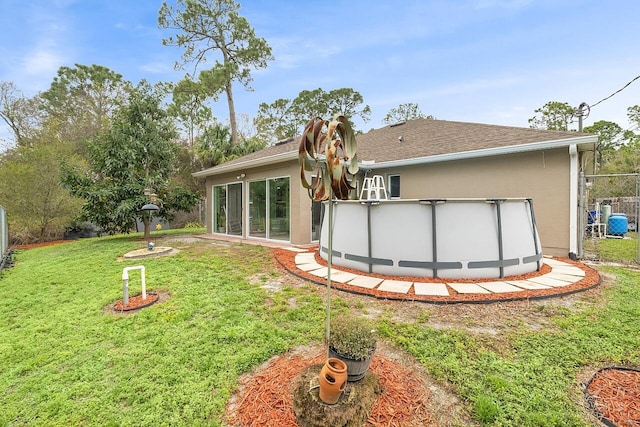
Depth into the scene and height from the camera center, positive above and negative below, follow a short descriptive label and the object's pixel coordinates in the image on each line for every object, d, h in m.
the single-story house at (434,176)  6.25 +0.84
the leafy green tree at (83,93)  20.14 +8.62
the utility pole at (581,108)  8.08 +2.83
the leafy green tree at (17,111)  18.02 +6.51
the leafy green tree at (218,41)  16.84 +10.61
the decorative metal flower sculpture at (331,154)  1.76 +0.35
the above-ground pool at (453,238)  4.44 -0.55
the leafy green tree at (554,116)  20.81 +6.85
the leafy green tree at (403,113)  23.44 +7.92
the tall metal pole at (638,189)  5.66 +0.29
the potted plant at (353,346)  1.83 -0.94
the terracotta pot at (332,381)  1.64 -1.06
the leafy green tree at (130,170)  9.47 +1.41
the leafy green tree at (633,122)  20.75 +6.20
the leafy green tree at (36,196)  11.72 +0.55
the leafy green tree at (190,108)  17.89 +6.79
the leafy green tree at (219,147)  15.30 +3.41
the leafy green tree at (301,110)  22.58 +8.05
